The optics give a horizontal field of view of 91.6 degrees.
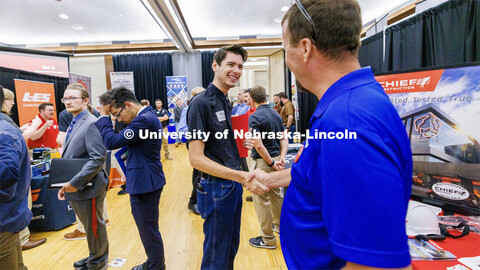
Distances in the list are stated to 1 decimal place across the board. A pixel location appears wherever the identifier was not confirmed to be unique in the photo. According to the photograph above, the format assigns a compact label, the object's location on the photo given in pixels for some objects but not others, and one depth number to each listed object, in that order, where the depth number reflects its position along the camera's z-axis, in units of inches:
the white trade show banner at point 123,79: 379.7
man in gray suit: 79.7
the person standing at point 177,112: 361.3
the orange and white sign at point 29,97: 188.1
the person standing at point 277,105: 308.3
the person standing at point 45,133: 137.6
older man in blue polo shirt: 15.8
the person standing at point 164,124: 278.7
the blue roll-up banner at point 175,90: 385.4
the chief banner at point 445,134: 47.6
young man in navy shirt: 56.3
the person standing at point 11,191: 56.3
